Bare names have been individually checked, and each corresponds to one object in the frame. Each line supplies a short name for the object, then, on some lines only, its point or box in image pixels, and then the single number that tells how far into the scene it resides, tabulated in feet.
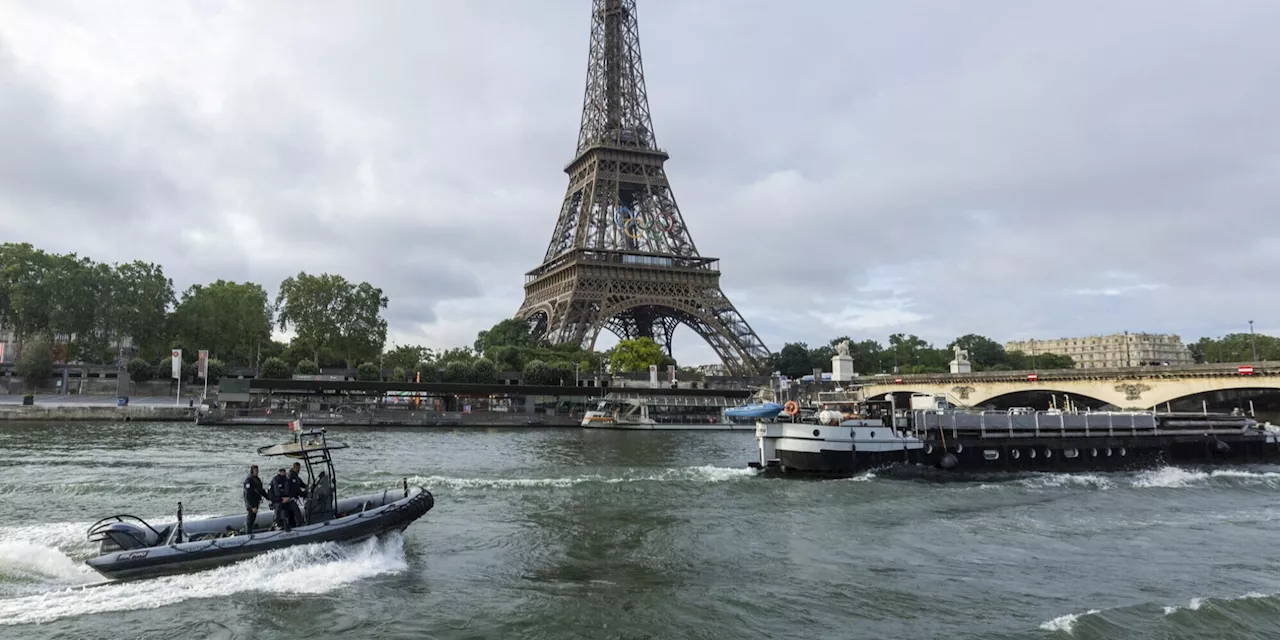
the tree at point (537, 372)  257.75
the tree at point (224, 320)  292.40
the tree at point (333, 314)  294.46
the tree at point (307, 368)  278.26
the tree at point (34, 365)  258.16
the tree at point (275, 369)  253.24
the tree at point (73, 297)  265.75
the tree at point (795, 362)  395.14
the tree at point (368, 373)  258.37
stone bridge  178.19
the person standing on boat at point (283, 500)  53.88
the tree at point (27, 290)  263.08
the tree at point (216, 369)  258.16
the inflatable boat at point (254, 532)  49.29
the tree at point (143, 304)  278.26
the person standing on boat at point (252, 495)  52.85
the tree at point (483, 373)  256.93
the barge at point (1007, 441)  102.94
